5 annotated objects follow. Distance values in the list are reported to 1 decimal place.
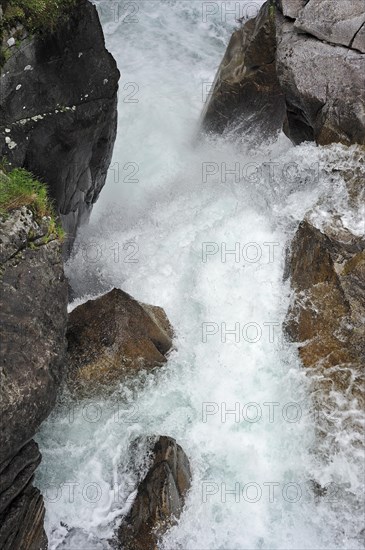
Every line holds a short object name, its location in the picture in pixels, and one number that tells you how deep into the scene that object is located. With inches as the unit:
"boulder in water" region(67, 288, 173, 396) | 281.3
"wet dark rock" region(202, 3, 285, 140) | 389.7
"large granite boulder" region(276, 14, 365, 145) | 295.9
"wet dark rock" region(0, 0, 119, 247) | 266.2
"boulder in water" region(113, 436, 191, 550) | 249.9
